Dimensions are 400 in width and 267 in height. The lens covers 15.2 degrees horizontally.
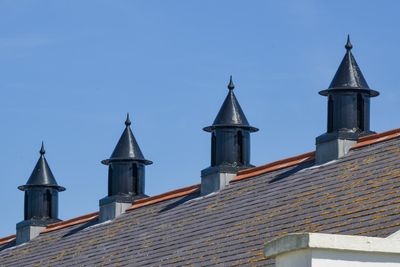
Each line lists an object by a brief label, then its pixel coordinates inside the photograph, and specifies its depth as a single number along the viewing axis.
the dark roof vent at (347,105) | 28.89
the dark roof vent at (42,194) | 39.59
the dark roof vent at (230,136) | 32.75
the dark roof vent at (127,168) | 36.50
